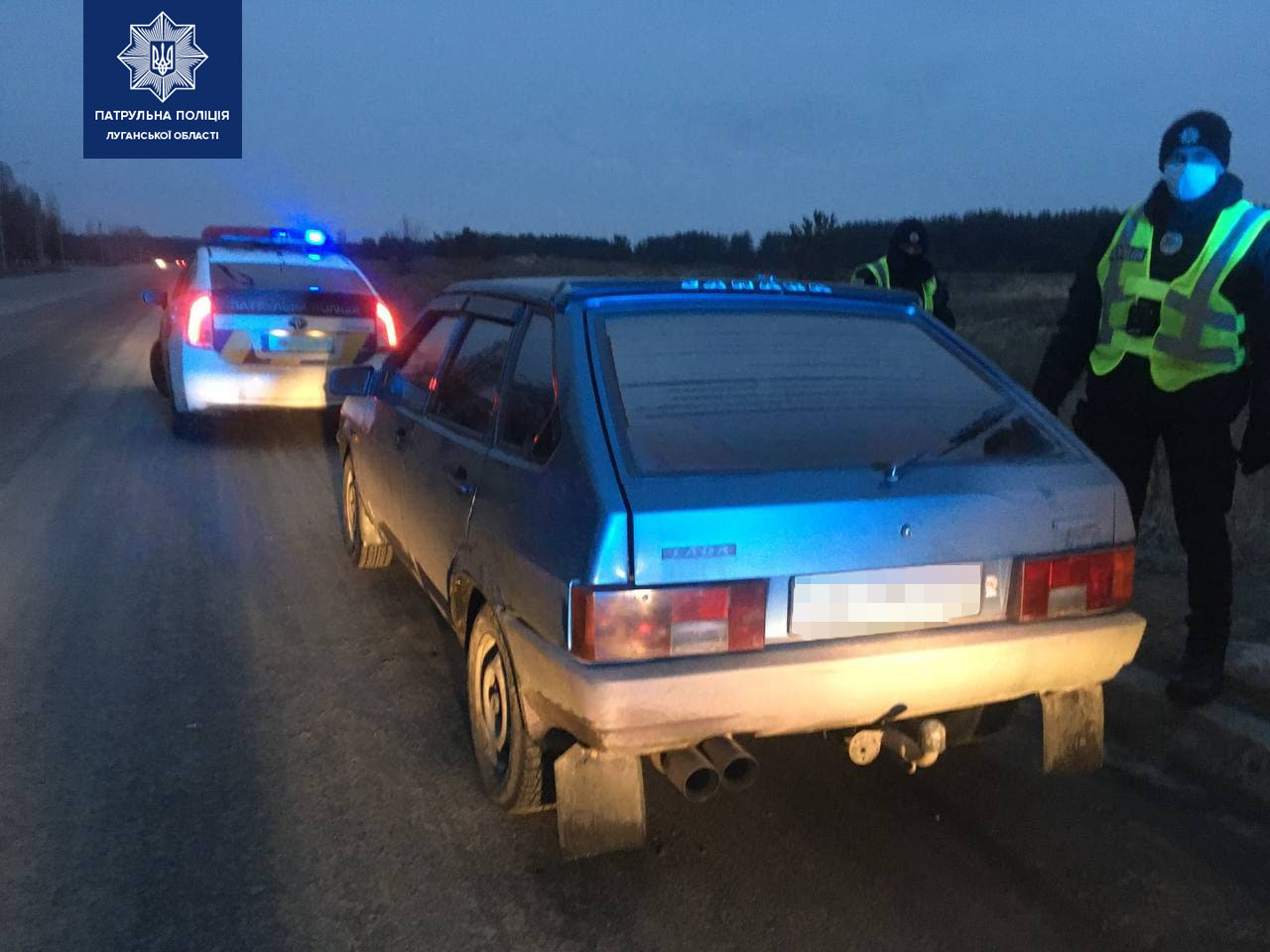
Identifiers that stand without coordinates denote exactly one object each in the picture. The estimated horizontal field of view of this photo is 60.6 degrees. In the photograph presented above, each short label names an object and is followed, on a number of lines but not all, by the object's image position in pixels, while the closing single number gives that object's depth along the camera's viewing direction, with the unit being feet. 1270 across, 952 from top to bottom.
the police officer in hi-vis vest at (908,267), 21.12
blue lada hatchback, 8.54
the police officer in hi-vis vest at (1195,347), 11.84
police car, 28.94
